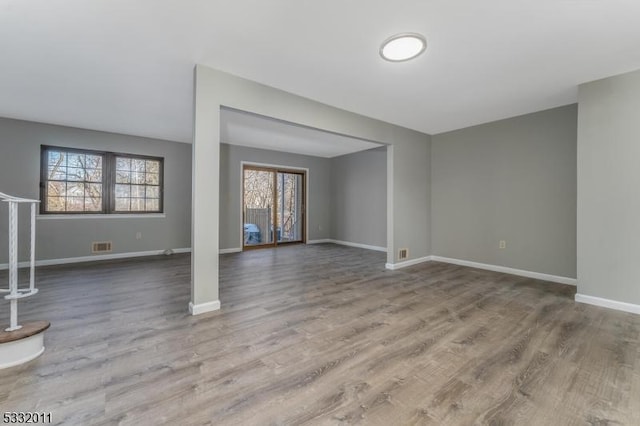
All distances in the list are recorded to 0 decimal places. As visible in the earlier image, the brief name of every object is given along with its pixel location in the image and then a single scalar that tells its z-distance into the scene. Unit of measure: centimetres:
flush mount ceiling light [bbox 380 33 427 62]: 224
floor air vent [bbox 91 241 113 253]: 513
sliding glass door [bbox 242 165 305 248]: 671
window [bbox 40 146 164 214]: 482
